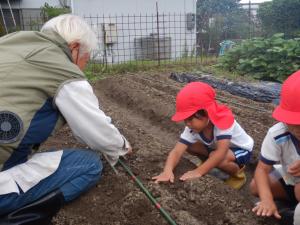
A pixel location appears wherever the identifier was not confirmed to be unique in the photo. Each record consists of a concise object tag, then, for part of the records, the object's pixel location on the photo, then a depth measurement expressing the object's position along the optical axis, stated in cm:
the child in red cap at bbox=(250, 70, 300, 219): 157
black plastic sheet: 454
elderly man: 158
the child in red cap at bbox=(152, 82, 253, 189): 206
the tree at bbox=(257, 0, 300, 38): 1068
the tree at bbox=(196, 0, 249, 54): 1103
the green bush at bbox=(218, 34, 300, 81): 590
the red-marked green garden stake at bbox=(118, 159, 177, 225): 174
